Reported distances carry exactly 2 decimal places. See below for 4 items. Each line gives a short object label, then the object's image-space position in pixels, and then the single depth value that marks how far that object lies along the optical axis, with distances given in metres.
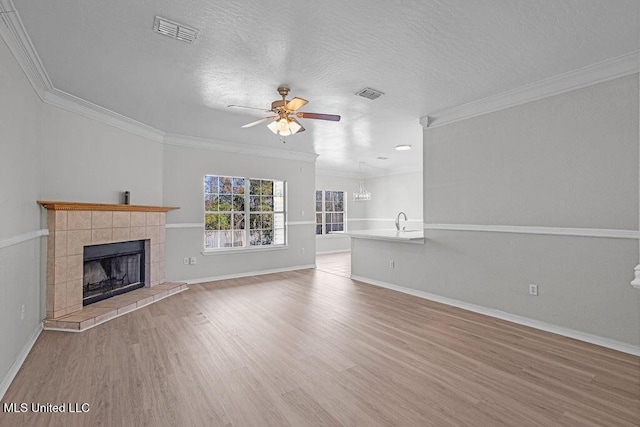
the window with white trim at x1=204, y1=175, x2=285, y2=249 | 5.94
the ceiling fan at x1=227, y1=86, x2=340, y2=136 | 3.29
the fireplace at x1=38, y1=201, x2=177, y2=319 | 3.45
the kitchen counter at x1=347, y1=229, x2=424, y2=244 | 4.60
